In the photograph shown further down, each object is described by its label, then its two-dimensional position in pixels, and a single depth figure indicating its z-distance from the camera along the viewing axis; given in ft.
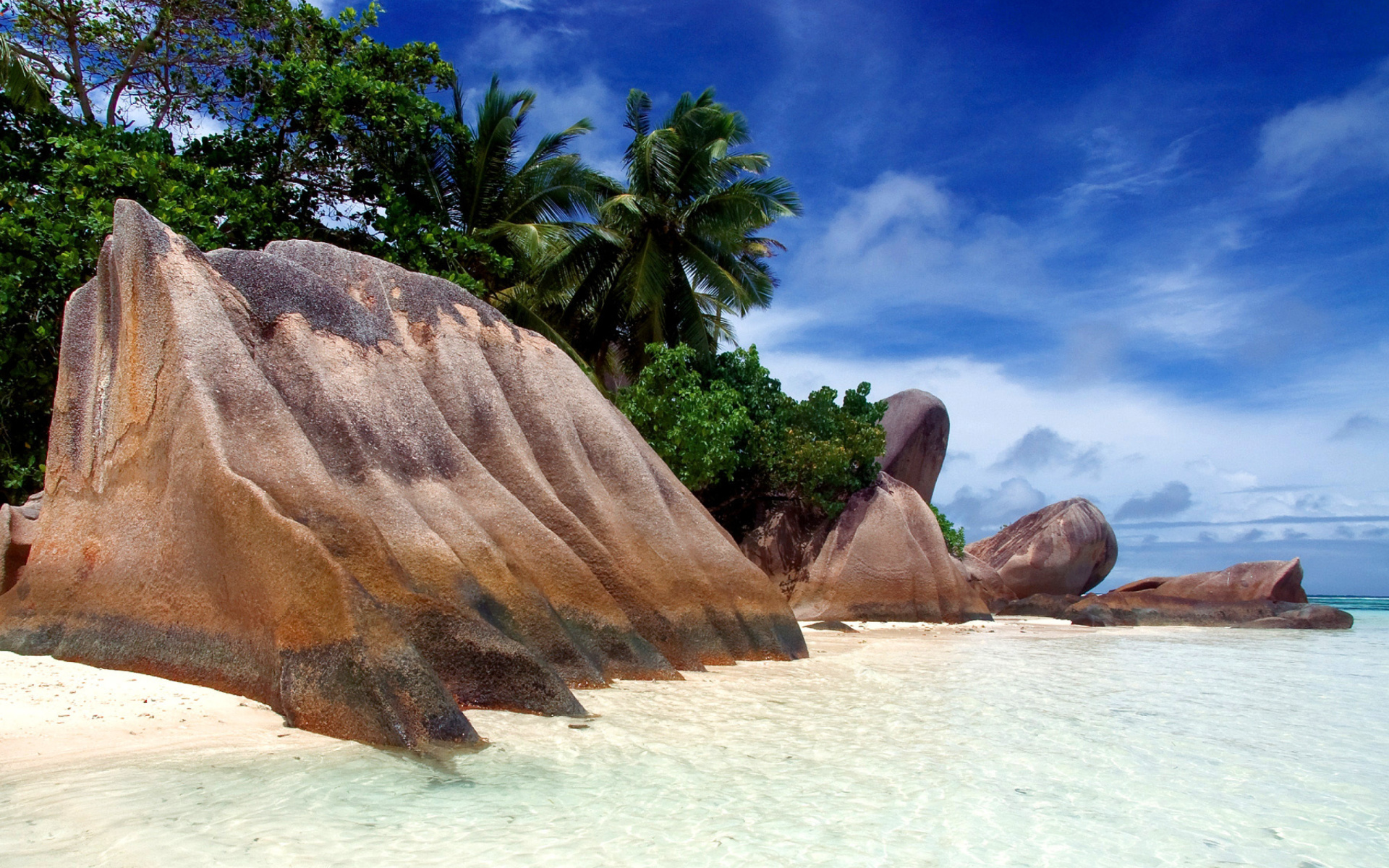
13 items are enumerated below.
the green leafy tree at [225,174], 37.73
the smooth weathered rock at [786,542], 57.62
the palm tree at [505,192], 59.16
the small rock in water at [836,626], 46.42
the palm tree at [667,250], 60.80
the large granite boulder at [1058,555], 80.59
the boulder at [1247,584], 71.05
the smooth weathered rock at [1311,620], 59.77
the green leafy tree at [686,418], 50.11
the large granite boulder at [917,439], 78.64
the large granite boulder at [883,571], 54.49
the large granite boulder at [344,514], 15.61
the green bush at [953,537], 67.77
